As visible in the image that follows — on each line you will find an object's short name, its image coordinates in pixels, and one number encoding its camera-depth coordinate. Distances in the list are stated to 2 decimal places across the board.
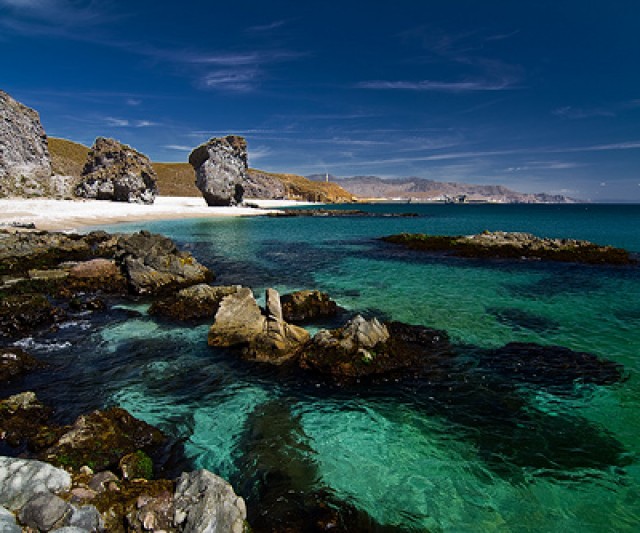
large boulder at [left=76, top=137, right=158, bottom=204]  88.88
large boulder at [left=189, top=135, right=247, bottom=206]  108.19
